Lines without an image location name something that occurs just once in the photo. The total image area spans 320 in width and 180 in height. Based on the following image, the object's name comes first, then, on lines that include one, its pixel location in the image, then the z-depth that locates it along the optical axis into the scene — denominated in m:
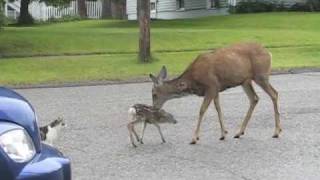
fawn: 18.83
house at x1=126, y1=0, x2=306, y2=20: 100.39
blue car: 8.24
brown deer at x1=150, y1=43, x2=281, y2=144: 19.11
